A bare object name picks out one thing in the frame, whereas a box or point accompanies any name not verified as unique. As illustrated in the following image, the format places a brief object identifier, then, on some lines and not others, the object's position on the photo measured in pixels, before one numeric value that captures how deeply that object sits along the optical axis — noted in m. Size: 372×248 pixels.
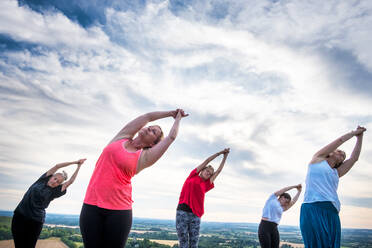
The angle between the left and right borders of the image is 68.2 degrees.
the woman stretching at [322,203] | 3.52
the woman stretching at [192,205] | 5.64
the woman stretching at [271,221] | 6.86
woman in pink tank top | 2.41
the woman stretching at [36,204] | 5.39
